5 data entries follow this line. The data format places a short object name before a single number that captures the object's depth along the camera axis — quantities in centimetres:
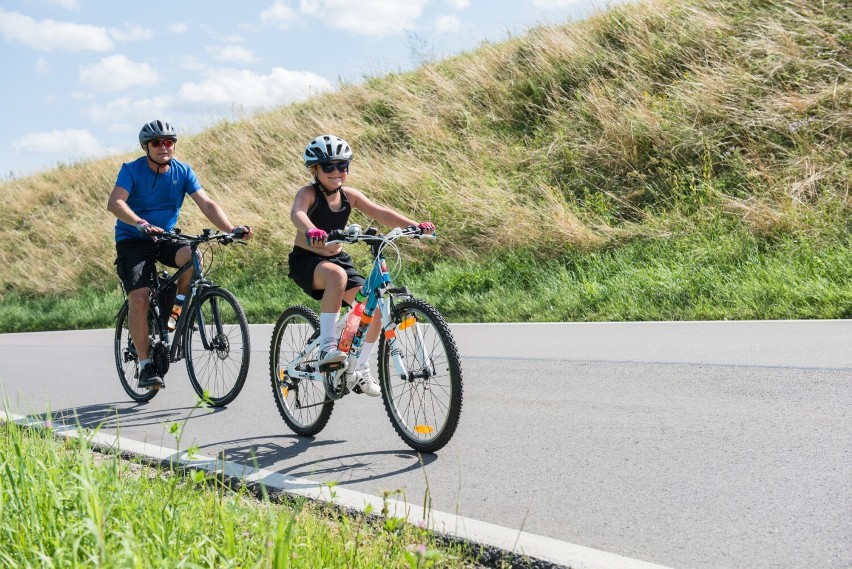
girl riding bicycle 589
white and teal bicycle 537
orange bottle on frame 598
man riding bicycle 767
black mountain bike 738
